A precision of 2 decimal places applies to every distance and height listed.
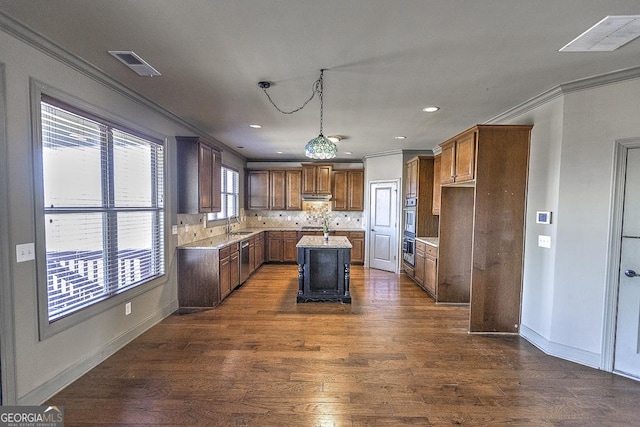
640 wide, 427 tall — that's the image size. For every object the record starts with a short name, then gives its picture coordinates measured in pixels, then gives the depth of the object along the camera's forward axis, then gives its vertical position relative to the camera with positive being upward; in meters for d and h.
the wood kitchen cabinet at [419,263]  5.25 -1.12
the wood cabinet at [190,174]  4.17 +0.37
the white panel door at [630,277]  2.59 -0.64
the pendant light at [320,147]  3.13 +0.59
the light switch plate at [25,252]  2.03 -0.39
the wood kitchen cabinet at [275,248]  7.29 -1.18
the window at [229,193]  6.08 +0.16
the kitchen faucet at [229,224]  6.26 -0.53
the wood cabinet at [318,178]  7.39 +0.60
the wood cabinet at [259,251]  6.50 -1.17
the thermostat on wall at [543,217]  3.06 -0.13
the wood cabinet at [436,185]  4.98 +0.33
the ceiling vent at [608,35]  1.85 +1.18
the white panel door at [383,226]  6.48 -0.53
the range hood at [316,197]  7.46 +0.12
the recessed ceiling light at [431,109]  3.58 +1.18
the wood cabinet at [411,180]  5.59 +0.47
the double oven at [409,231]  5.67 -0.57
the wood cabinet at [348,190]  7.44 +0.31
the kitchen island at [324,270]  4.48 -1.08
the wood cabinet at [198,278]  4.18 -1.13
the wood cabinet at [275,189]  7.55 +0.31
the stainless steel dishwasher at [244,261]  5.30 -1.15
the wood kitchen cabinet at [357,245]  7.15 -1.06
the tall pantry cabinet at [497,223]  3.34 -0.22
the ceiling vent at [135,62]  2.31 +1.16
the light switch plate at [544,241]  3.07 -0.39
